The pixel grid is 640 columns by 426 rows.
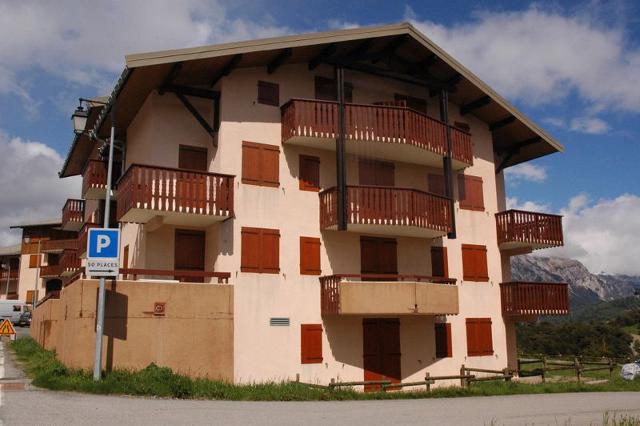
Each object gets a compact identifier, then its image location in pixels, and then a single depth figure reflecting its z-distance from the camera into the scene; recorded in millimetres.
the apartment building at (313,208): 20844
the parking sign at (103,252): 17344
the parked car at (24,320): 60081
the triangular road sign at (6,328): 24609
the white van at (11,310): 61000
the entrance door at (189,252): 22141
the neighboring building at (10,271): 75750
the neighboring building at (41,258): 67188
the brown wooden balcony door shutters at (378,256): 24109
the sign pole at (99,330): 16908
